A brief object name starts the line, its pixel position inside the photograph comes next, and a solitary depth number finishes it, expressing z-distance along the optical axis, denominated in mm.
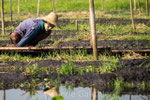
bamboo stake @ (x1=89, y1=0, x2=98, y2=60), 14570
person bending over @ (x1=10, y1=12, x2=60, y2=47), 15810
